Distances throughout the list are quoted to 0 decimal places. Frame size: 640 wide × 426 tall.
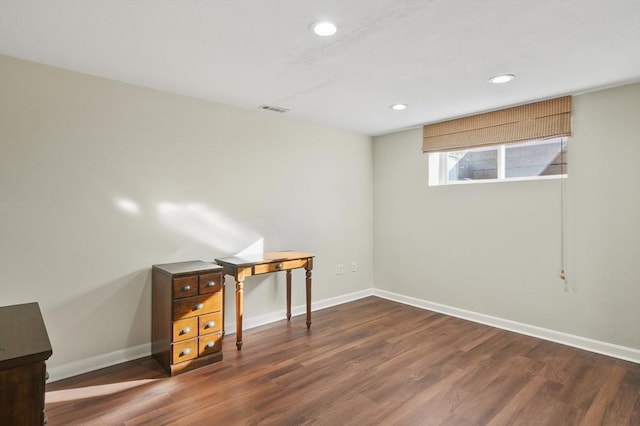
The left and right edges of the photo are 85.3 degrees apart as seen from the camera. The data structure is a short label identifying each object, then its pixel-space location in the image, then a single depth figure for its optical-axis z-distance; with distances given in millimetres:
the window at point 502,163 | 3312
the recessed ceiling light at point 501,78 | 2639
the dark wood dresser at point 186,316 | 2605
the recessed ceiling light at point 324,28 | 1904
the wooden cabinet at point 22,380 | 1155
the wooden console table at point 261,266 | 3045
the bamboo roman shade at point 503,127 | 3168
